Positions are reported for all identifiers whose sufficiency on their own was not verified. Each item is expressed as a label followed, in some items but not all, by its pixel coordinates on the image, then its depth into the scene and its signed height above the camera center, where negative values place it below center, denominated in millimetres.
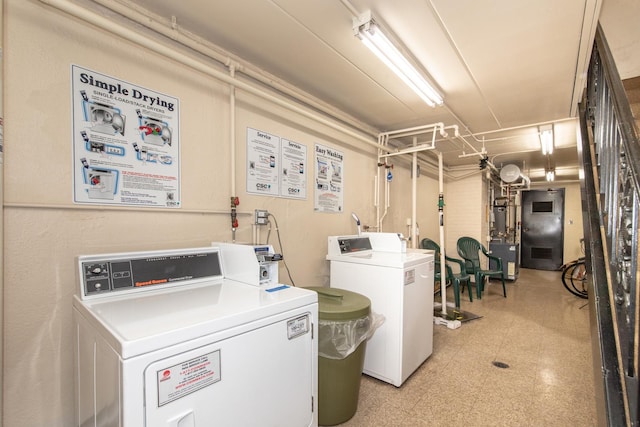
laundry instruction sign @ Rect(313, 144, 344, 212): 2887 +308
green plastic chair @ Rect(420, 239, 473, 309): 4090 -922
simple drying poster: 1473 +368
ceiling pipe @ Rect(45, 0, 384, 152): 1301 +859
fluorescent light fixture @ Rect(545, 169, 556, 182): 6371 +772
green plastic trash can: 1779 -884
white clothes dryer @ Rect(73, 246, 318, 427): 902 -476
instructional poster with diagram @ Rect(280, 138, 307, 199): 2533 +351
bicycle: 4926 -1163
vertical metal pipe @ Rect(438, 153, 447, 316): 3469 -389
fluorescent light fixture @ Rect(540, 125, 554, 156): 3786 +974
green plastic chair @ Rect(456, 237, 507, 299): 4773 -894
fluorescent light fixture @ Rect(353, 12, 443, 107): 1721 +1031
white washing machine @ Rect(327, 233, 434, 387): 2230 -701
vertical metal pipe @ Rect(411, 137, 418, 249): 3605 +123
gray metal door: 7680 -516
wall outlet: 2168 -48
